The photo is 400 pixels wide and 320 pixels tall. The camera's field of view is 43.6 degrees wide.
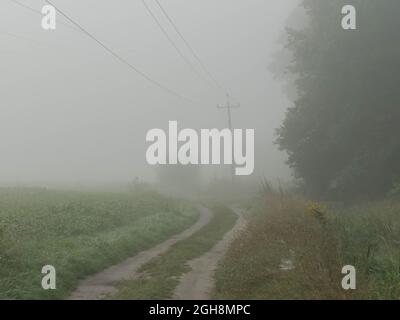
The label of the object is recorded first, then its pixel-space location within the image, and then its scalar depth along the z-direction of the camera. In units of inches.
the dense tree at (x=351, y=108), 1119.6
